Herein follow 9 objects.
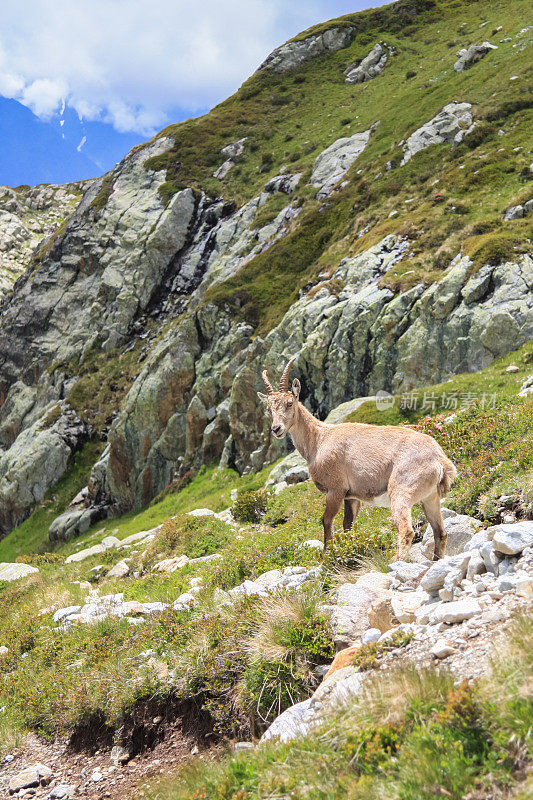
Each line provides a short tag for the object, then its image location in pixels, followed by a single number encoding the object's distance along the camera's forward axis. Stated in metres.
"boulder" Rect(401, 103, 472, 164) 43.56
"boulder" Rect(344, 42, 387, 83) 79.31
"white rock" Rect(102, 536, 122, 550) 27.02
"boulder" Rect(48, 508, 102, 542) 43.47
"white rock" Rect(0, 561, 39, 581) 20.23
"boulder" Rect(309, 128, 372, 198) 55.91
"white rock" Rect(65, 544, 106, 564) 24.62
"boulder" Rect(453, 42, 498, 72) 56.53
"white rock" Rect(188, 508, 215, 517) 21.04
